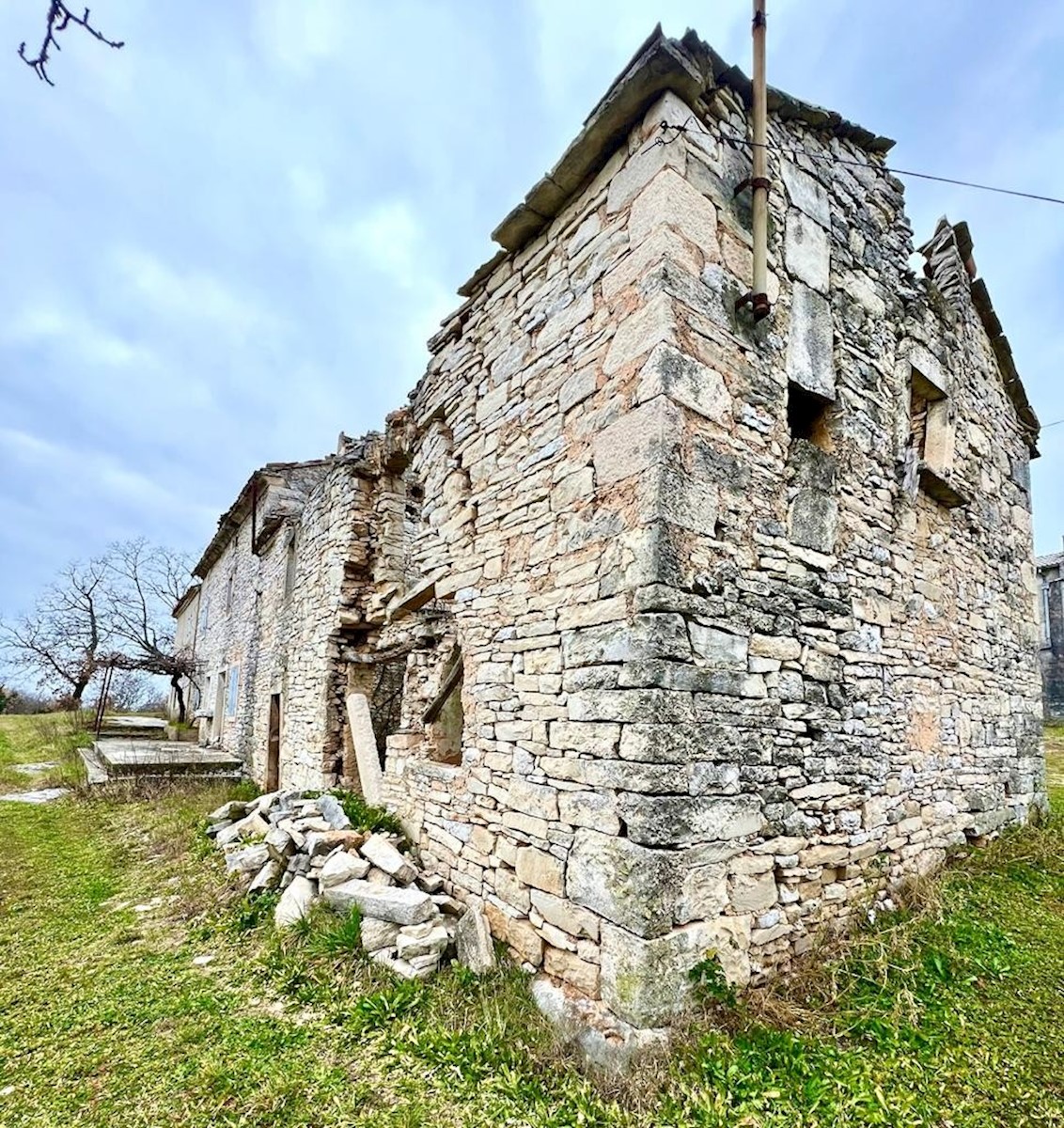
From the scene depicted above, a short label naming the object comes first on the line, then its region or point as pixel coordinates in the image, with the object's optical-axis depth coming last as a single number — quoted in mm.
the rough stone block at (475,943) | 3746
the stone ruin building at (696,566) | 3254
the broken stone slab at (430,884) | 4633
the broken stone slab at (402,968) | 3729
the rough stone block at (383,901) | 4160
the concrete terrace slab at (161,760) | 10234
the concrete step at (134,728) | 16719
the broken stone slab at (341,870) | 4648
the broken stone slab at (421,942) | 3879
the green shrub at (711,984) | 3049
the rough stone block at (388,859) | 4688
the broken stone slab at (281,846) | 5336
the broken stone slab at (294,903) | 4457
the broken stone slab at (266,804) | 6867
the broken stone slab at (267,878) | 5039
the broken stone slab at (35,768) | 12094
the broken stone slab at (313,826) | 5646
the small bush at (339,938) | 4035
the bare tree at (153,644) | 16875
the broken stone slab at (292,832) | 5432
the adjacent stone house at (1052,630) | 20266
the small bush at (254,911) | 4680
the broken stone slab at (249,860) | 5406
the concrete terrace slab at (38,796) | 9398
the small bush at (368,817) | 5699
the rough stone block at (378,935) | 4016
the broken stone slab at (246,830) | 6441
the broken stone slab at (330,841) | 5141
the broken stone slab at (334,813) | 5820
